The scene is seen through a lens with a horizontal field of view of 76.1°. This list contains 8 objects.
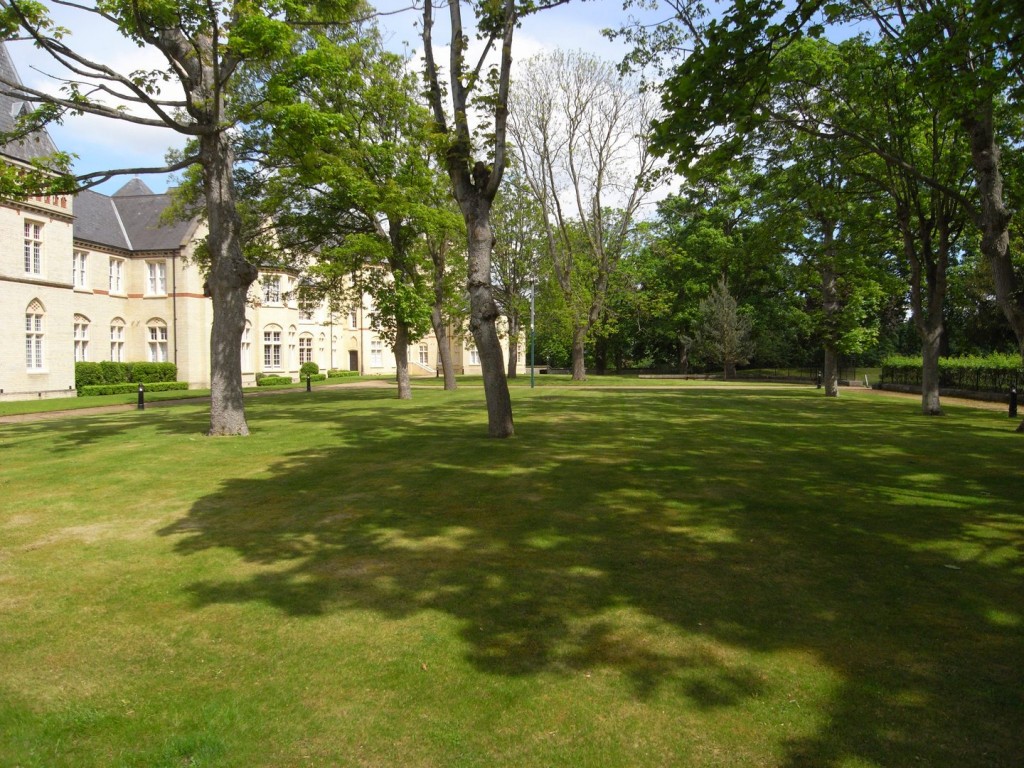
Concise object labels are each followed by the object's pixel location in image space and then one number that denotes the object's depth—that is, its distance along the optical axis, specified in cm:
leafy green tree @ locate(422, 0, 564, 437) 1335
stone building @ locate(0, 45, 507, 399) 3141
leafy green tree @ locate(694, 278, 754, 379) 5144
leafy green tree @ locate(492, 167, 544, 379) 4744
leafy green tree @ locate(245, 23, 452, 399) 2250
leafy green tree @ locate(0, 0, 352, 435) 1210
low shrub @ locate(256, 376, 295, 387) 4625
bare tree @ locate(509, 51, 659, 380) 4009
